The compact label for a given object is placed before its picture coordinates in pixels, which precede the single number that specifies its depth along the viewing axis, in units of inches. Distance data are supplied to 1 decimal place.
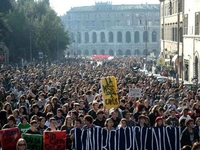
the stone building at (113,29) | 4446.2
